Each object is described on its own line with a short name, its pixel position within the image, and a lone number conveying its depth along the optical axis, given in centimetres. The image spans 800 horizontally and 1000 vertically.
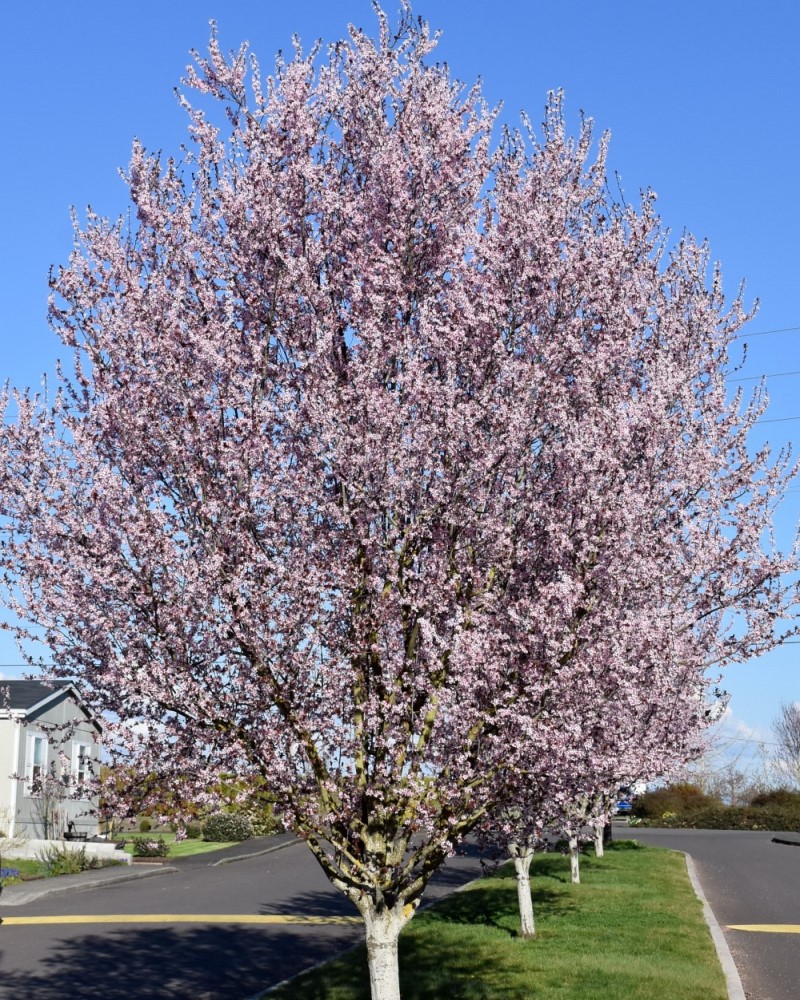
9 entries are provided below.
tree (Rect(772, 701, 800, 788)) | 8125
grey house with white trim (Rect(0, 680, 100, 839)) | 3319
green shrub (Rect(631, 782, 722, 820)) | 6378
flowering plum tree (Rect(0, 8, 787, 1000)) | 786
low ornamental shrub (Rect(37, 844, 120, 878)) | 2905
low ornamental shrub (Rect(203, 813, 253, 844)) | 4012
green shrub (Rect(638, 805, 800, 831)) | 5791
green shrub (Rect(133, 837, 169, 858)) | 3328
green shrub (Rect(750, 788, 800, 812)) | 6250
